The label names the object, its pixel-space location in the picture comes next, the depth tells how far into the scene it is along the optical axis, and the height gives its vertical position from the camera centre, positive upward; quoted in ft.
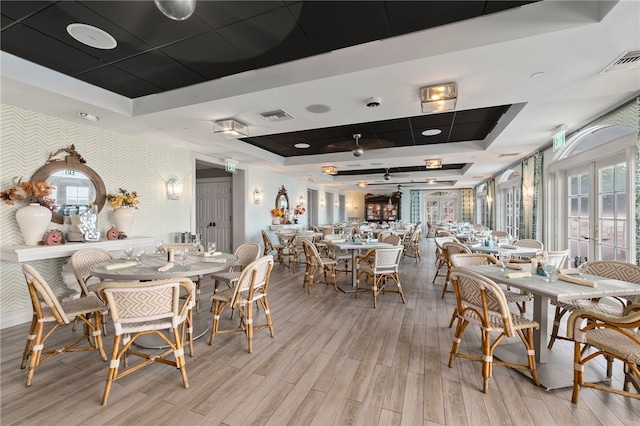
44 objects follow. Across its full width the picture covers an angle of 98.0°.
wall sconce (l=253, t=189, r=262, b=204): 26.12 +1.54
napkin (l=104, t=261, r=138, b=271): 8.74 -1.70
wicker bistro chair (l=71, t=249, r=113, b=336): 9.91 -1.87
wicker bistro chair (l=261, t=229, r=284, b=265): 22.89 -2.90
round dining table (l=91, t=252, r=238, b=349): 8.11 -1.77
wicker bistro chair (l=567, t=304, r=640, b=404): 5.82 -2.89
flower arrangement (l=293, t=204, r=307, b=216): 33.21 +0.33
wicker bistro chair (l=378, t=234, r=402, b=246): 19.06 -1.86
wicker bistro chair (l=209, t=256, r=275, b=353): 8.86 -2.83
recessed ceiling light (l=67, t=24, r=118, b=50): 7.75 +5.13
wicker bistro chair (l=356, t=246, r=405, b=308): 13.50 -2.61
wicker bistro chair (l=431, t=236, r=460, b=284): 16.84 -1.66
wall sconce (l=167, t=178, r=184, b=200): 17.95 +1.54
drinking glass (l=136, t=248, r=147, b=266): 9.63 -1.54
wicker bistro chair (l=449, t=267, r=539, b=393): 6.94 -2.83
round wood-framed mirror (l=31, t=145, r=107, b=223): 12.43 +1.38
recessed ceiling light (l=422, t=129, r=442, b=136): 17.41 +5.20
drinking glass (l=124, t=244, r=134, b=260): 10.22 -1.42
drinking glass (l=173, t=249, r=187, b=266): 9.58 -1.60
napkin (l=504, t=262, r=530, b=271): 9.18 -1.78
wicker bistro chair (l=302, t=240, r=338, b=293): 15.65 -2.92
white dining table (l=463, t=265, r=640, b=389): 6.73 -2.69
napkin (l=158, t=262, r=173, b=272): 8.41 -1.71
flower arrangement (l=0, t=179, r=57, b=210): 11.05 +0.76
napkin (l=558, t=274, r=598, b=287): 7.14 -1.81
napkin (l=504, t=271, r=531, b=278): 8.22 -1.83
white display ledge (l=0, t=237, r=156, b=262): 10.39 -1.53
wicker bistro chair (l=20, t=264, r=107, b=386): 7.22 -2.84
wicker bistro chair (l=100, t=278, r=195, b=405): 6.58 -2.44
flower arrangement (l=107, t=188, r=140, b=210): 14.44 +0.72
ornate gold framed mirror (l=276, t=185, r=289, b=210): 30.54 +1.50
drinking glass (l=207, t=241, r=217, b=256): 11.03 -1.44
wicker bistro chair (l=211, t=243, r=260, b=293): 12.32 -1.94
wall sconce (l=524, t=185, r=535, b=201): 20.79 +1.64
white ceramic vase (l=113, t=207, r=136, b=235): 14.46 -0.29
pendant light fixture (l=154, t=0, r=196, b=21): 5.38 +4.04
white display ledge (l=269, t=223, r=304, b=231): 28.89 -1.48
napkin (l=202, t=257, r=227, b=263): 9.77 -1.69
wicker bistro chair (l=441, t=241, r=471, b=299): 14.30 -1.93
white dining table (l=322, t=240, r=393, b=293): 15.67 -1.88
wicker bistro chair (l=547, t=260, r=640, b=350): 8.17 -2.06
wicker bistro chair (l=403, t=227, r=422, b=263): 25.76 -2.83
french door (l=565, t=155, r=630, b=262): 12.53 +0.17
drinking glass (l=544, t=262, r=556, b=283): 8.19 -1.68
